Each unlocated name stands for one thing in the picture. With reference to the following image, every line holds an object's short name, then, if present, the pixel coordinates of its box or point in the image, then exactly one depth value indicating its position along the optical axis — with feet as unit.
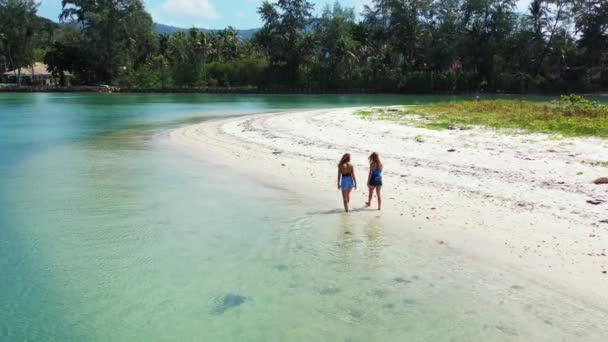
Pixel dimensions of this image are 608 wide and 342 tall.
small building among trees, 352.08
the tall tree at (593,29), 260.21
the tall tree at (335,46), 303.07
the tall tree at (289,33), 314.55
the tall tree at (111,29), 314.14
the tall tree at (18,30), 329.93
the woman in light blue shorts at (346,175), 38.52
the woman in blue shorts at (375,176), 38.42
